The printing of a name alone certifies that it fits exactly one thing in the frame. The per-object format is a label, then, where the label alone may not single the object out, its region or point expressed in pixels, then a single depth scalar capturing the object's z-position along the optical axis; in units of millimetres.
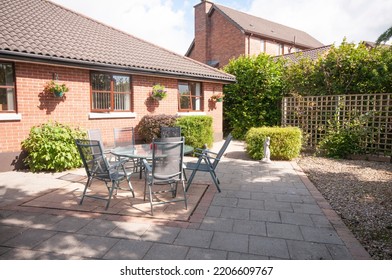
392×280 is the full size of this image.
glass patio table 4644
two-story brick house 22203
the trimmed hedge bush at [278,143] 8133
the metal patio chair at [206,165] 5002
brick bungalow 6762
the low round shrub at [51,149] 6516
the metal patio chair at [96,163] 4172
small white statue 7953
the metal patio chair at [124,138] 6309
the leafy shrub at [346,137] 8445
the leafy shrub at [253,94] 12383
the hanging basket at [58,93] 7230
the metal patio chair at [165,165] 3980
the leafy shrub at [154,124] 8922
